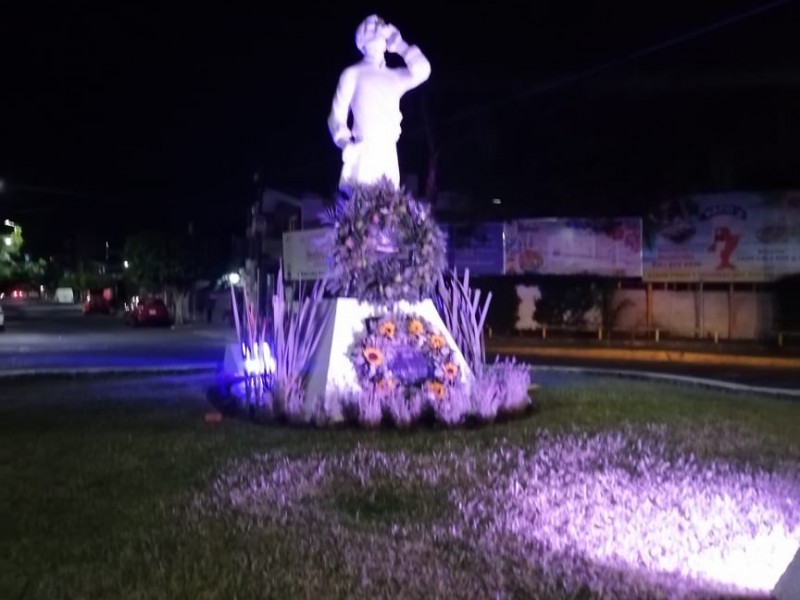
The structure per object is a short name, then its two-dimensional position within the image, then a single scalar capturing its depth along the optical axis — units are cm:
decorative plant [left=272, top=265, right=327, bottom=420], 1103
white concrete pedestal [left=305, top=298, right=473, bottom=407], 1112
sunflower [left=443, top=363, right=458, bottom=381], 1149
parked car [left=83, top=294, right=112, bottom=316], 6450
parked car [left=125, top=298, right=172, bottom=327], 4659
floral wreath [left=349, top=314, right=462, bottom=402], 1123
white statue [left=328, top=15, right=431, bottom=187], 1201
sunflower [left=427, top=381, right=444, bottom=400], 1096
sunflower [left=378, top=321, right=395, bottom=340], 1146
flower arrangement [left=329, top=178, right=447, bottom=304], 1153
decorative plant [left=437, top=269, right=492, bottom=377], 1229
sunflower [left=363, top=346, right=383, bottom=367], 1128
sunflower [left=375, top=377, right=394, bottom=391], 1109
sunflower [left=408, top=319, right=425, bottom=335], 1163
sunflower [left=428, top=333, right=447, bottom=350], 1166
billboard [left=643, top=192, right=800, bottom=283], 2633
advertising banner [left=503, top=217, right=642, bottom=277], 2894
